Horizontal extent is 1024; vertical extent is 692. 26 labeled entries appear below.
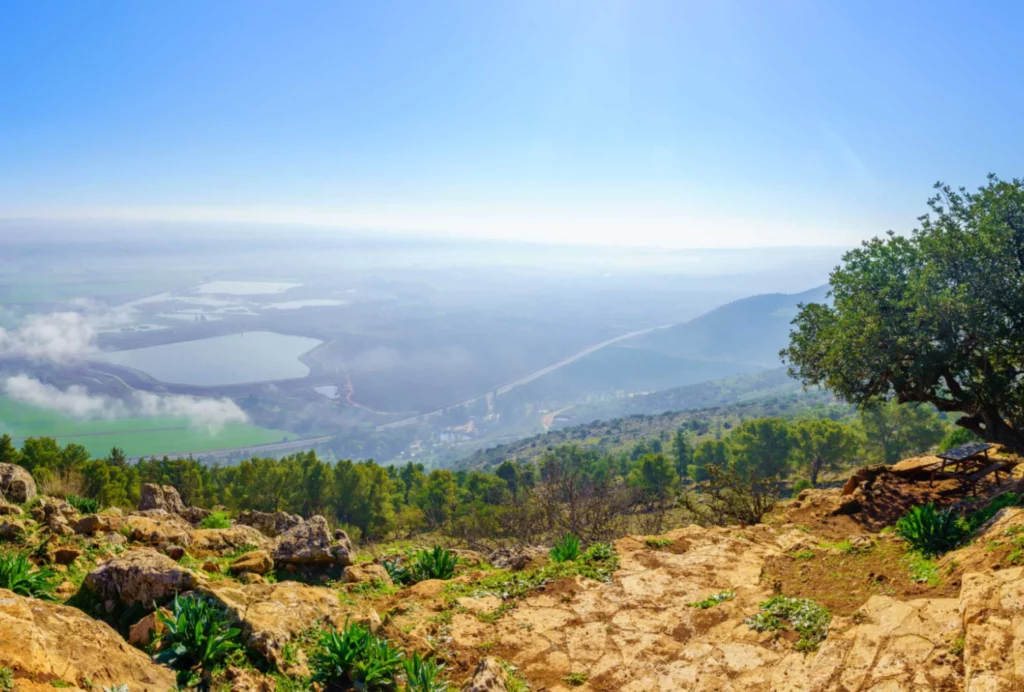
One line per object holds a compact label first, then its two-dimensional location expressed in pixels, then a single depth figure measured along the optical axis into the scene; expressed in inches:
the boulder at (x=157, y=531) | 457.4
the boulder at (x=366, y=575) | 443.8
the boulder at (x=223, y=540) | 482.3
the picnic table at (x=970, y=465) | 518.5
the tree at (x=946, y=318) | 530.3
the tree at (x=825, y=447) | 2166.6
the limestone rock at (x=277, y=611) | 290.8
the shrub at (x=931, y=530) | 394.3
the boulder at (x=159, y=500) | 663.1
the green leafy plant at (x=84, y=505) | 530.4
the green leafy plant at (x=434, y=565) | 472.4
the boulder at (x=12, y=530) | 382.0
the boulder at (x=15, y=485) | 472.4
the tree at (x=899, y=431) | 2050.9
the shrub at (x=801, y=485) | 1875.5
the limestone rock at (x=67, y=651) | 205.0
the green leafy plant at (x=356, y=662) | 283.3
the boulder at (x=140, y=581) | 313.9
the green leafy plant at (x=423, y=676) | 278.8
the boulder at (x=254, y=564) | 430.3
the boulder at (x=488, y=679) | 263.5
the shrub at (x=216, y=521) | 618.7
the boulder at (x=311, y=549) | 457.4
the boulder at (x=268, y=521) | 667.4
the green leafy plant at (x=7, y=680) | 186.0
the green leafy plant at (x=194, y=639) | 264.4
